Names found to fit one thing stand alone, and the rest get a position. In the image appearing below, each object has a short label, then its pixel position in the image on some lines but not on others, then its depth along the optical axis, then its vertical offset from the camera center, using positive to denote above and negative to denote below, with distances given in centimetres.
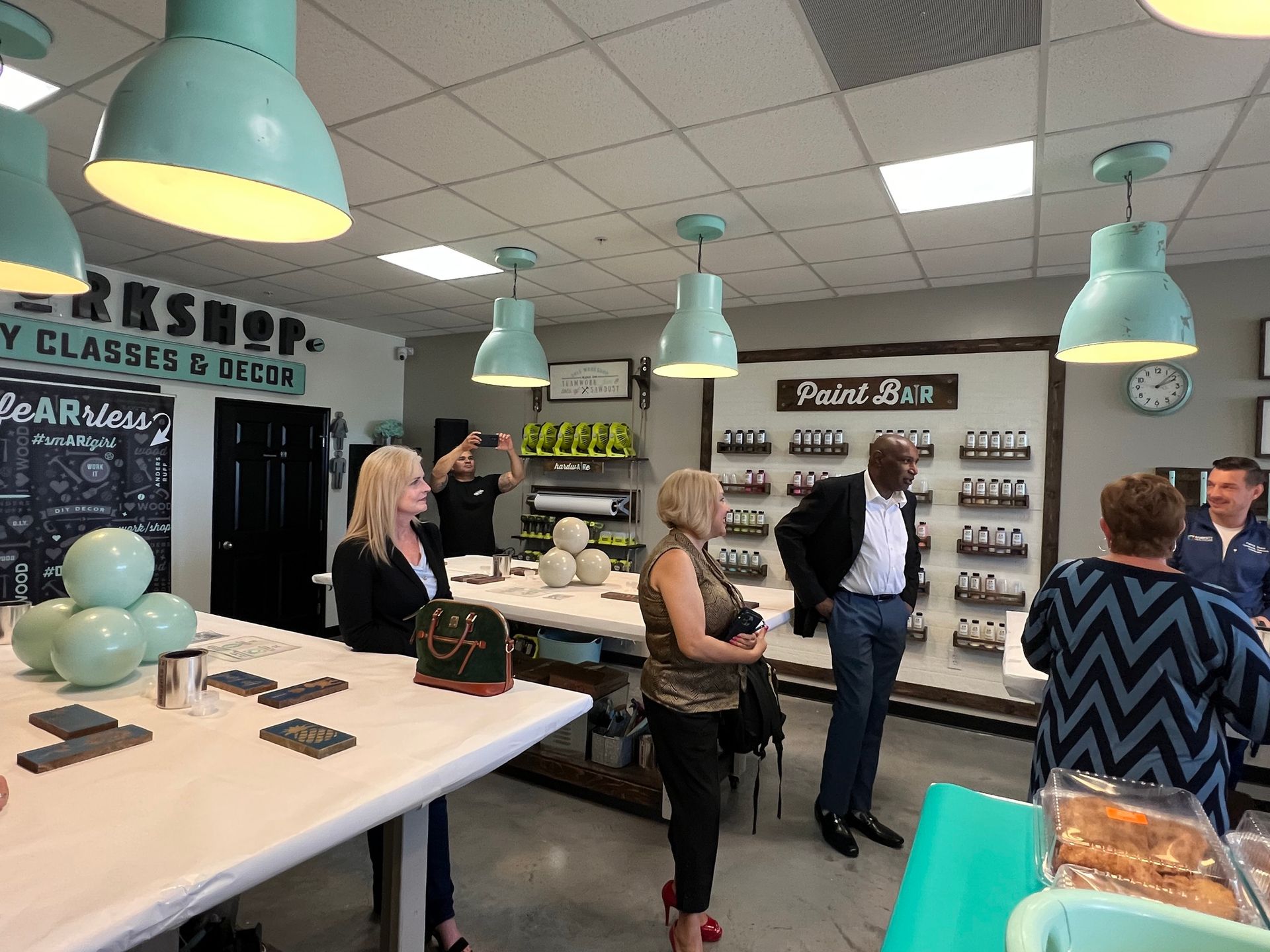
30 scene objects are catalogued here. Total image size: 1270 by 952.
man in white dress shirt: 302 -55
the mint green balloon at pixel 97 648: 166 -48
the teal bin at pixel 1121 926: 62 -42
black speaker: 659 +26
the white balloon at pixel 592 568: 379 -56
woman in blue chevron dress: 161 -45
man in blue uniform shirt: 326 -29
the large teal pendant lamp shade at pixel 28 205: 197 +73
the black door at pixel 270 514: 565 -49
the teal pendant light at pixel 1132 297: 252 +69
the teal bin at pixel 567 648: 395 -106
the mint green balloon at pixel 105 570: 179 -31
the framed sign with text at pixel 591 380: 612 +79
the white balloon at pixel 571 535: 386 -40
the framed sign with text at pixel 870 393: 488 +60
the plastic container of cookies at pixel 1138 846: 81 -48
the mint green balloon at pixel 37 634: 179 -48
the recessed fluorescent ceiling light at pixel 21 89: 248 +136
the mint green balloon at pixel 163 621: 189 -47
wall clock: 411 +56
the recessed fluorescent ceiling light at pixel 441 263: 443 +135
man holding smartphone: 487 -31
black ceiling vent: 199 +135
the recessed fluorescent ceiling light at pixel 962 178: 289 +134
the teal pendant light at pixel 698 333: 341 +68
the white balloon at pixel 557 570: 368 -56
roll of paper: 602 -34
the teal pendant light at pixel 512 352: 393 +65
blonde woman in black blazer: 219 -40
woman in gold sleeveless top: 214 -69
